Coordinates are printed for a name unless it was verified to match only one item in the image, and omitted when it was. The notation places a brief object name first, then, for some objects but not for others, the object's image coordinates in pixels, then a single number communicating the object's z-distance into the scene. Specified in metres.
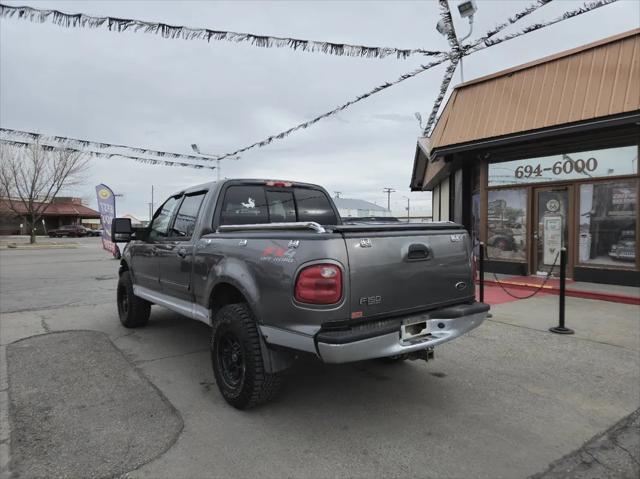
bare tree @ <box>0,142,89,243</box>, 31.05
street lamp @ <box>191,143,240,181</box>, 20.54
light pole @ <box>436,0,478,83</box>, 8.38
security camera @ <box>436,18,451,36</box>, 8.30
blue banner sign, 20.33
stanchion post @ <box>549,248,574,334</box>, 5.84
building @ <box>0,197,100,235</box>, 52.53
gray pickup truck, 2.92
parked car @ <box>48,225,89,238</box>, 49.88
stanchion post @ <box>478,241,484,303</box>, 6.69
